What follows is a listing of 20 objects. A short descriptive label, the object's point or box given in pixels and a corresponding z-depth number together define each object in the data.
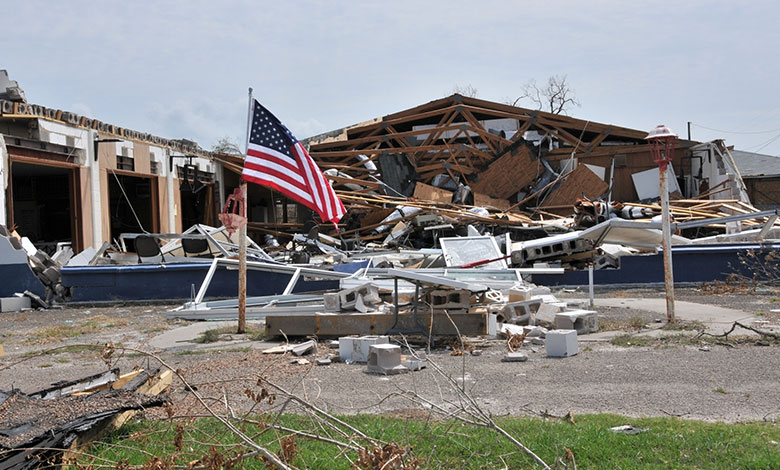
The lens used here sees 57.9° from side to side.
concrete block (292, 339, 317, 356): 8.79
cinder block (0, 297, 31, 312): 15.48
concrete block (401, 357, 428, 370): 7.69
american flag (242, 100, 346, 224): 10.38
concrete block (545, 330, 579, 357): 8.26
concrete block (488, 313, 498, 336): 9.83
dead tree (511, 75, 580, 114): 61.12
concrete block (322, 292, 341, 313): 10.44
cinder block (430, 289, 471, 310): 9.71
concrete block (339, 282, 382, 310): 10.35
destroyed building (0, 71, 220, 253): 18.78
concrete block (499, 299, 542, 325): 10.35
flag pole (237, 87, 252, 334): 10.70
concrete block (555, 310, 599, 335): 9.76
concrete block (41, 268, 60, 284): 16.20
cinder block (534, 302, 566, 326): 10.35
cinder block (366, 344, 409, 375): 7.61
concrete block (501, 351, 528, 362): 8.07
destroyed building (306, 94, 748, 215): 27.23
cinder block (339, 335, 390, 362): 8.34
